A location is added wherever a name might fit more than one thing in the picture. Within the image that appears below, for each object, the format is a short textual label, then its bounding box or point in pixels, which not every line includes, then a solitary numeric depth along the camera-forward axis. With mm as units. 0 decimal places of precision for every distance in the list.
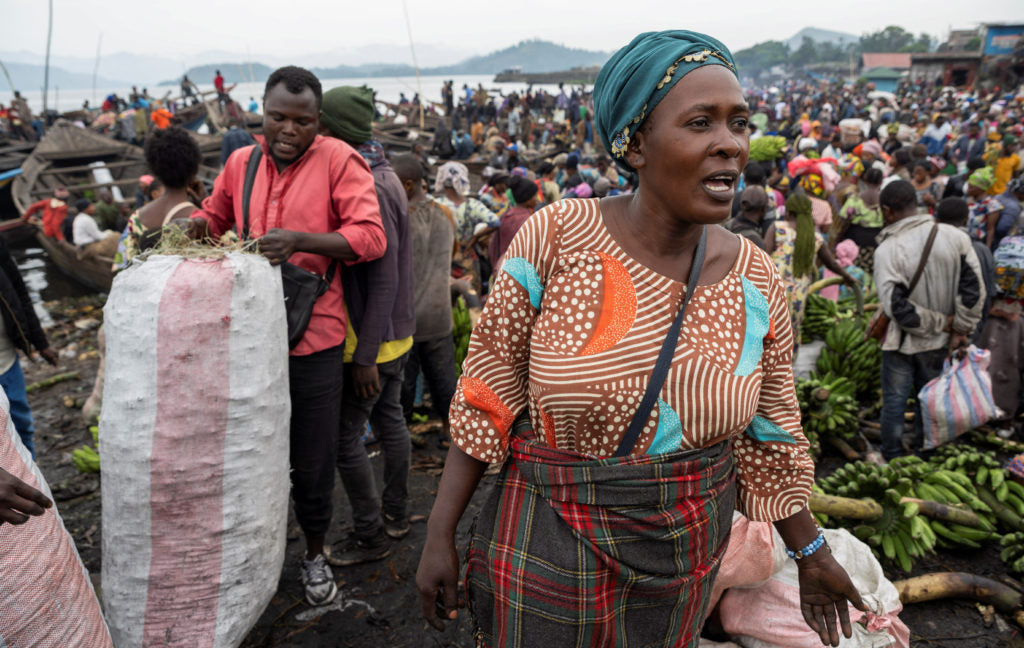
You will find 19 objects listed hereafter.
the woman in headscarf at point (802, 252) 4391
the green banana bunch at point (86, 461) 3703
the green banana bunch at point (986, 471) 3018
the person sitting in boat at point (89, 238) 9312
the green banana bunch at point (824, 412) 3684
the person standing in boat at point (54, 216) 10969
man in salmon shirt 2166
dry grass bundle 1887
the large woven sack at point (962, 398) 3547
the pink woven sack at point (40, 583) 1379
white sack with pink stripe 1745
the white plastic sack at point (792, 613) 1938
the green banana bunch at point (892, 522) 2703
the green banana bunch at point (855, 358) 4531
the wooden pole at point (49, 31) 18388
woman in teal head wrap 1145
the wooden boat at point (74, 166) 12367
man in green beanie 2445
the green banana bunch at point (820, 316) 5223
